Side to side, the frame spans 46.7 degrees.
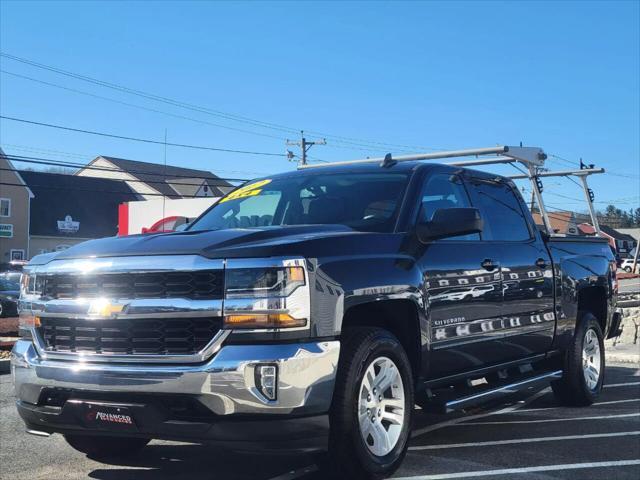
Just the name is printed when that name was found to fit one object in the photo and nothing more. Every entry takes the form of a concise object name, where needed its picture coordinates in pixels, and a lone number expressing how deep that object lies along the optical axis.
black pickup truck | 3.67
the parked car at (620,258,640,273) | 65.71
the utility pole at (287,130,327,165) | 48.56
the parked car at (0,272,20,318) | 25.16
